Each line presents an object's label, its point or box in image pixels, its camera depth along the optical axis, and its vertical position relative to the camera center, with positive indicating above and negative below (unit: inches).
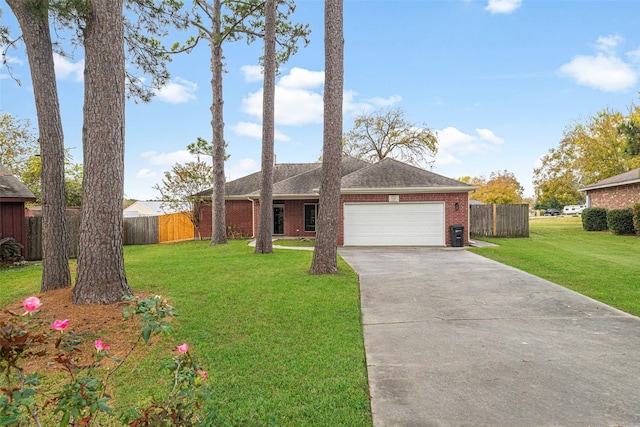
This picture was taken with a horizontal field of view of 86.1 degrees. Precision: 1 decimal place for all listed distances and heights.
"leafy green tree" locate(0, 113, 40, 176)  913.5 +210.9
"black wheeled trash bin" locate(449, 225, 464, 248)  551.2 -33.8
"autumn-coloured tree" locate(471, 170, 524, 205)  1286.9 +90.4
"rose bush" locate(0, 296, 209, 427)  59.5 -30.8
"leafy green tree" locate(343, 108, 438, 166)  1147.3 +263.9
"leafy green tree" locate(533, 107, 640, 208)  1016.2 +172.5
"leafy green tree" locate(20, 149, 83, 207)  824.9 +118.8
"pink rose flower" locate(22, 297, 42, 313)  64.0 -16.1
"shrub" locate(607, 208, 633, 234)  703.1 -16.1
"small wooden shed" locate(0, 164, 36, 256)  461.7 +17.8
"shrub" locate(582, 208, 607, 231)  799.1 -12.9
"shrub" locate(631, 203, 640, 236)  666.8 -7.7
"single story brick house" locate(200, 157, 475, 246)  565.0 +13.8
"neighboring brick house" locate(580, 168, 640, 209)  733.9 +51.1
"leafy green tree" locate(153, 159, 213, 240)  743.1 +68.4
